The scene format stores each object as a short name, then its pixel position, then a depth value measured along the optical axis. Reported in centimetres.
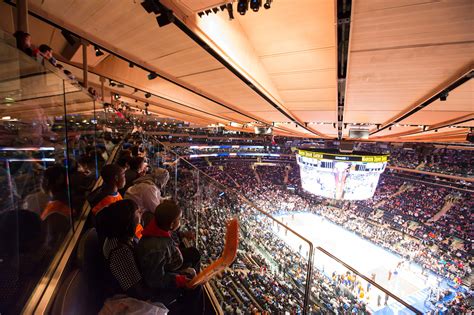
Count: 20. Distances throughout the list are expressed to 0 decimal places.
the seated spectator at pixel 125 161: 397
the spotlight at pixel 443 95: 378
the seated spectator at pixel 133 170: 354
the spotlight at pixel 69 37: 318
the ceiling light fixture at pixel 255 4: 188
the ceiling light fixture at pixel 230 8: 205
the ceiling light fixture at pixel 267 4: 183
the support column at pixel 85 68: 395
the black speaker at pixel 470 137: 775
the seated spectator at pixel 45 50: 252
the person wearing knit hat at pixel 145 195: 276
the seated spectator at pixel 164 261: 161
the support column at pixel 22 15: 216
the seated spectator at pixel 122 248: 154
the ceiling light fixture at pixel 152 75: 437
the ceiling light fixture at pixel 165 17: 205
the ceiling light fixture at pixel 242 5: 194
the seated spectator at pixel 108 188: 228
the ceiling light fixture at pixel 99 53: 388
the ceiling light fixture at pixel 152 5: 196
